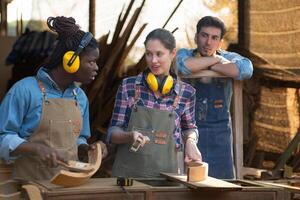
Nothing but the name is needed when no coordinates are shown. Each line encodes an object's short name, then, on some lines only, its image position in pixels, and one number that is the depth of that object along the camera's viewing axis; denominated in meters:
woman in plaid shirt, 4.09
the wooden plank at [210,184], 3.34
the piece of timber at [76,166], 3.35
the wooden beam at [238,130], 4.80
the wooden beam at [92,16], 7.37
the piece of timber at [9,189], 3.53
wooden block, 3.49
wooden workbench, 3.16
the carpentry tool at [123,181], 3.32
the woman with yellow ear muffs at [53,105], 3.63
